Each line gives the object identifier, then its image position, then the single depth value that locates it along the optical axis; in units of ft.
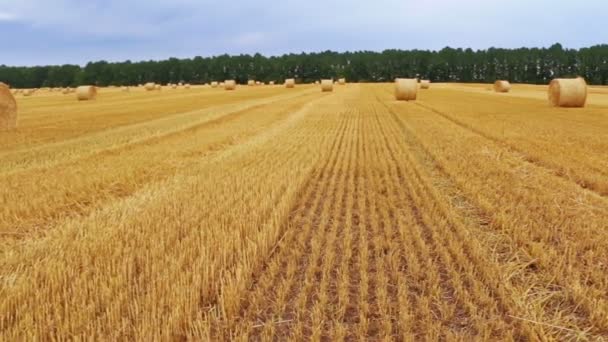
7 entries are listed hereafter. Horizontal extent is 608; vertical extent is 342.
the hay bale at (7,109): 51.57
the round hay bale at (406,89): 98.99
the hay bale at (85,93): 120.10
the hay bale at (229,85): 197.88
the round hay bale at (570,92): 74.23
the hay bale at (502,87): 163.73
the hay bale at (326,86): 162.91
